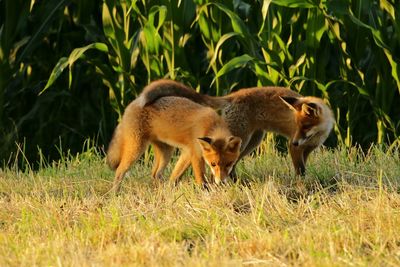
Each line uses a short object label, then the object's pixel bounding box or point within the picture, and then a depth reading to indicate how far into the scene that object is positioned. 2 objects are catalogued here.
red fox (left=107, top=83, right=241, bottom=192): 16.80
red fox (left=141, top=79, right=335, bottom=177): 17.69
